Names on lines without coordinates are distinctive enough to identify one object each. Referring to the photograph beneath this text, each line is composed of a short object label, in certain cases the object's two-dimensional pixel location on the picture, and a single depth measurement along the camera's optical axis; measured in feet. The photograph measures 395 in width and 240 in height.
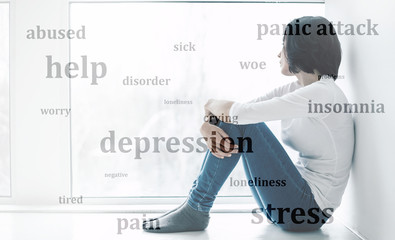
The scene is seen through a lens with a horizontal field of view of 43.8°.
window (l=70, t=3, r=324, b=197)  7.92
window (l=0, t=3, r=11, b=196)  7.84
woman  5.53
